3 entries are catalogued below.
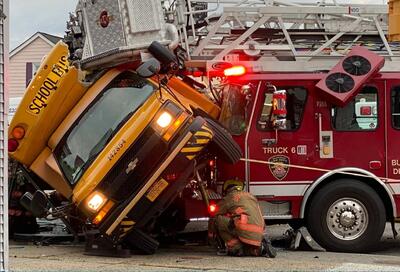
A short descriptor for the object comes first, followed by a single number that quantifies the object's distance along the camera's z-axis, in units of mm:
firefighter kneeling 14805
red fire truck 16453
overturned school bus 13922
